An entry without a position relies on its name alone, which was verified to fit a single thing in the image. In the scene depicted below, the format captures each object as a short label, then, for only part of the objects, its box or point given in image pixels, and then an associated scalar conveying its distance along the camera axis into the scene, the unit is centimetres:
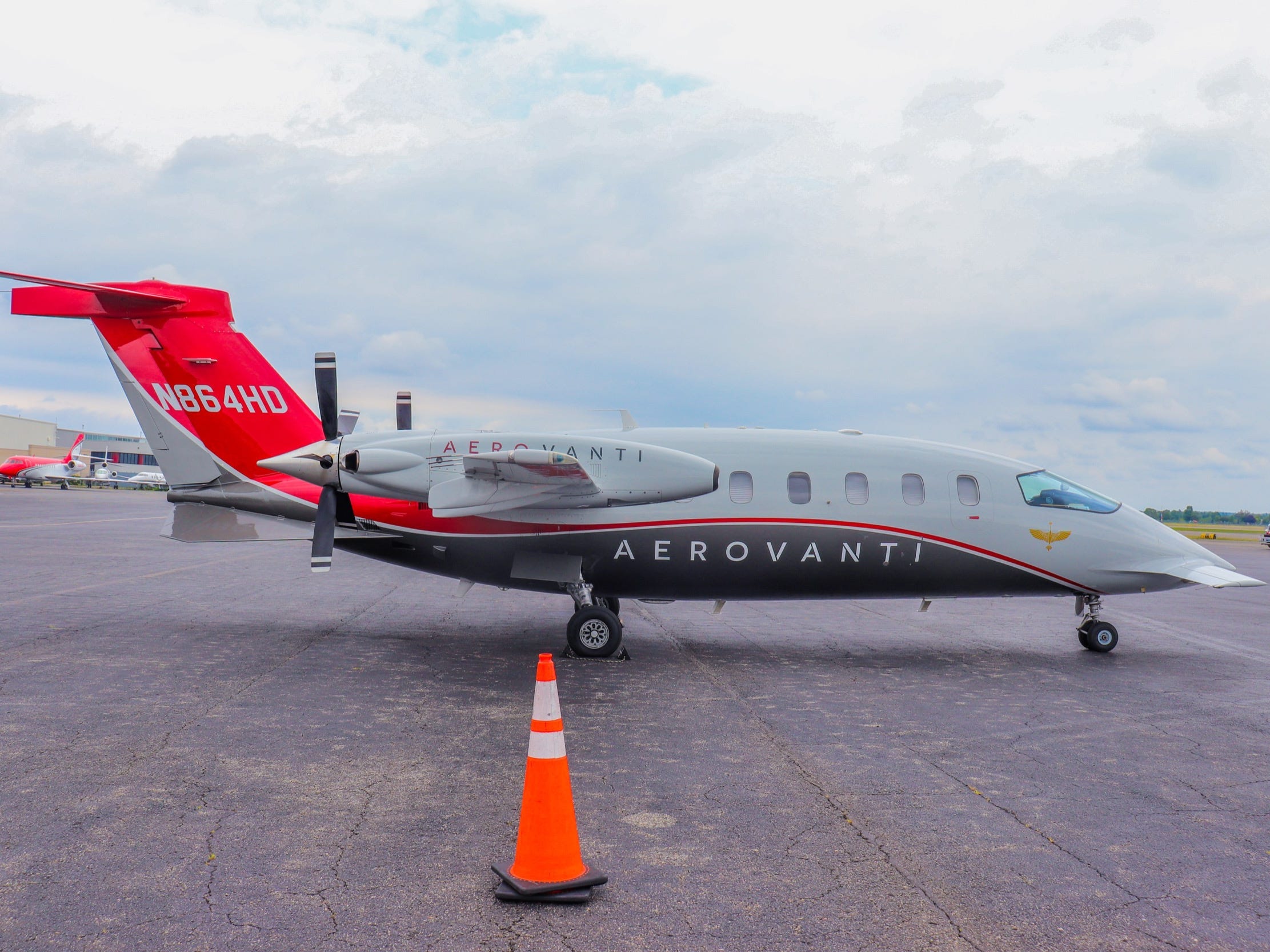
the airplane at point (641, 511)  1214
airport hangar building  12862
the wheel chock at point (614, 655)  1186
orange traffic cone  465
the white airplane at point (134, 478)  9312
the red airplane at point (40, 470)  8956
